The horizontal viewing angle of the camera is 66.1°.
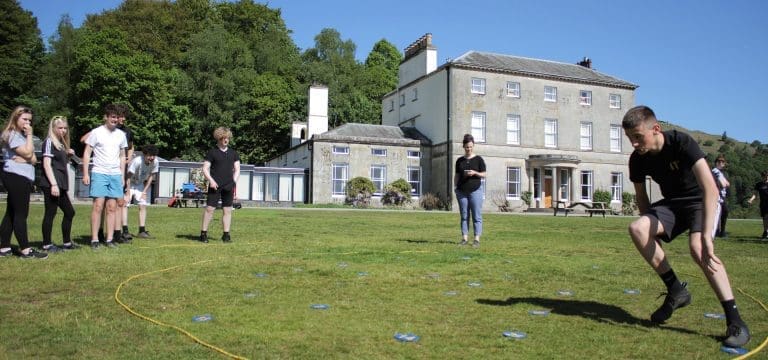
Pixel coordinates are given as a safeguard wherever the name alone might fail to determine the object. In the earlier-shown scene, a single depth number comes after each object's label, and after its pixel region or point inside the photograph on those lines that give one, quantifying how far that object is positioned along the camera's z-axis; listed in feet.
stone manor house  142.61
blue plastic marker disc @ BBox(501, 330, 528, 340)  15.23
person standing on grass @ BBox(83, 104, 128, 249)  31.07
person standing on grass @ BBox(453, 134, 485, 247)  37.27
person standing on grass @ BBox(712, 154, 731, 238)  50.31
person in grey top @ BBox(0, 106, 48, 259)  26.73
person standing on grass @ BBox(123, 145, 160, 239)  39.34
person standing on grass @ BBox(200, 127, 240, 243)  37.01
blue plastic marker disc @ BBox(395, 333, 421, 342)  14.62
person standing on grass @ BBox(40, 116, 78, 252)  29.01
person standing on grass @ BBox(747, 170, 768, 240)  55.20
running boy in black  16.03
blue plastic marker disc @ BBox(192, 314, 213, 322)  16.41
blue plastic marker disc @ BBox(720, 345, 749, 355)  14.15
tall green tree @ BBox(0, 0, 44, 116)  180.24
